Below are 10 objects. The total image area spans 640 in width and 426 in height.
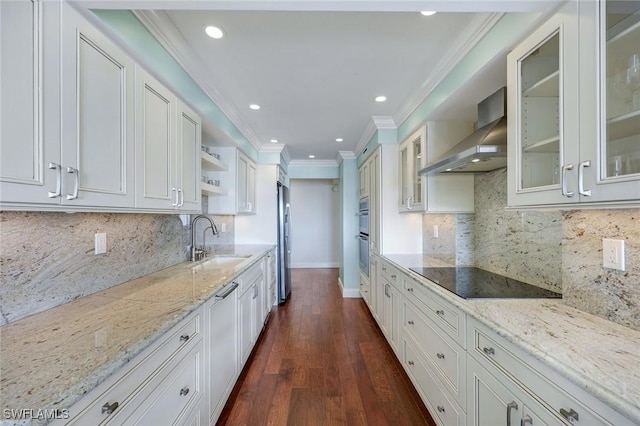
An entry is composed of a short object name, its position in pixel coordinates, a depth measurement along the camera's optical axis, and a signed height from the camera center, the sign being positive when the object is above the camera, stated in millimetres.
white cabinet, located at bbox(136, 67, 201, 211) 1441 +408
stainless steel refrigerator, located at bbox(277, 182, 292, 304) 4105 -570
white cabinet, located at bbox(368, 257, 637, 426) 827 -718
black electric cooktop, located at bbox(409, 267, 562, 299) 1470 -475
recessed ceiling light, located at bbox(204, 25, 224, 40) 1623 +1144
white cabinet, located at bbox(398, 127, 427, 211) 2565 +445
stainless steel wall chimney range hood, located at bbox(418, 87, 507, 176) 1595 +431
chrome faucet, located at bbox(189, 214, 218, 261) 2674 -382
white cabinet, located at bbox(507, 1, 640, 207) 915 +413
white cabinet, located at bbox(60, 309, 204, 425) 776 -635
